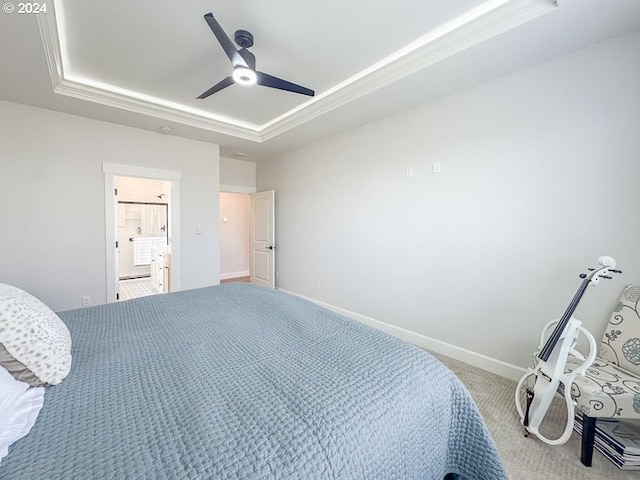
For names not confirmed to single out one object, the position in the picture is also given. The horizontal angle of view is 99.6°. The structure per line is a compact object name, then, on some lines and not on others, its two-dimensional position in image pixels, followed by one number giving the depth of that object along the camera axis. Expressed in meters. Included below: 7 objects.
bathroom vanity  4.19
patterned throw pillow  0.89
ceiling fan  1.73
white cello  1.60
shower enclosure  5.93
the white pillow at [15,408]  0.70
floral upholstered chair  1.42
